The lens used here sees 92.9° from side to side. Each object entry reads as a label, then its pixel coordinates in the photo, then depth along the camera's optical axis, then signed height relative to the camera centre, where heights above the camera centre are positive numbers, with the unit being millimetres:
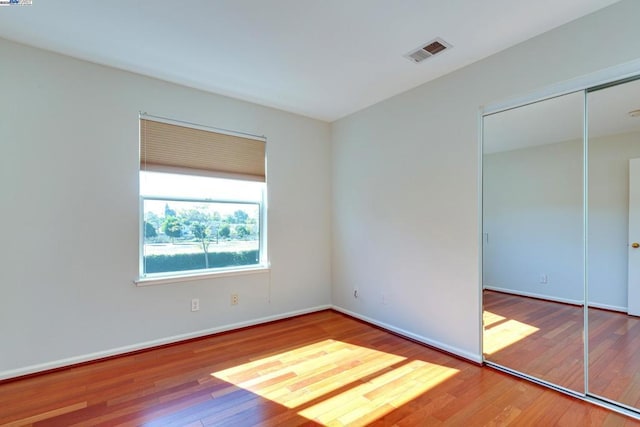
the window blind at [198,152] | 3043 +671
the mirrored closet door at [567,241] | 2141 -226
